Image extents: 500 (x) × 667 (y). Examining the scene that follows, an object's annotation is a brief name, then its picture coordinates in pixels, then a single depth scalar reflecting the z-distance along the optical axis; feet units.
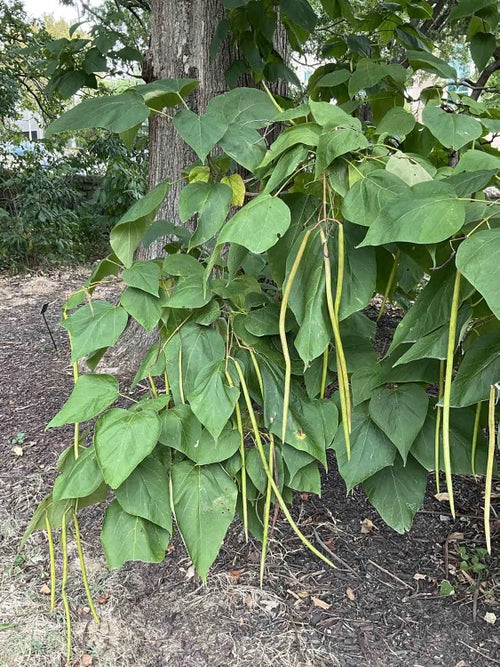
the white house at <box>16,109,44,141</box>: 53.28
